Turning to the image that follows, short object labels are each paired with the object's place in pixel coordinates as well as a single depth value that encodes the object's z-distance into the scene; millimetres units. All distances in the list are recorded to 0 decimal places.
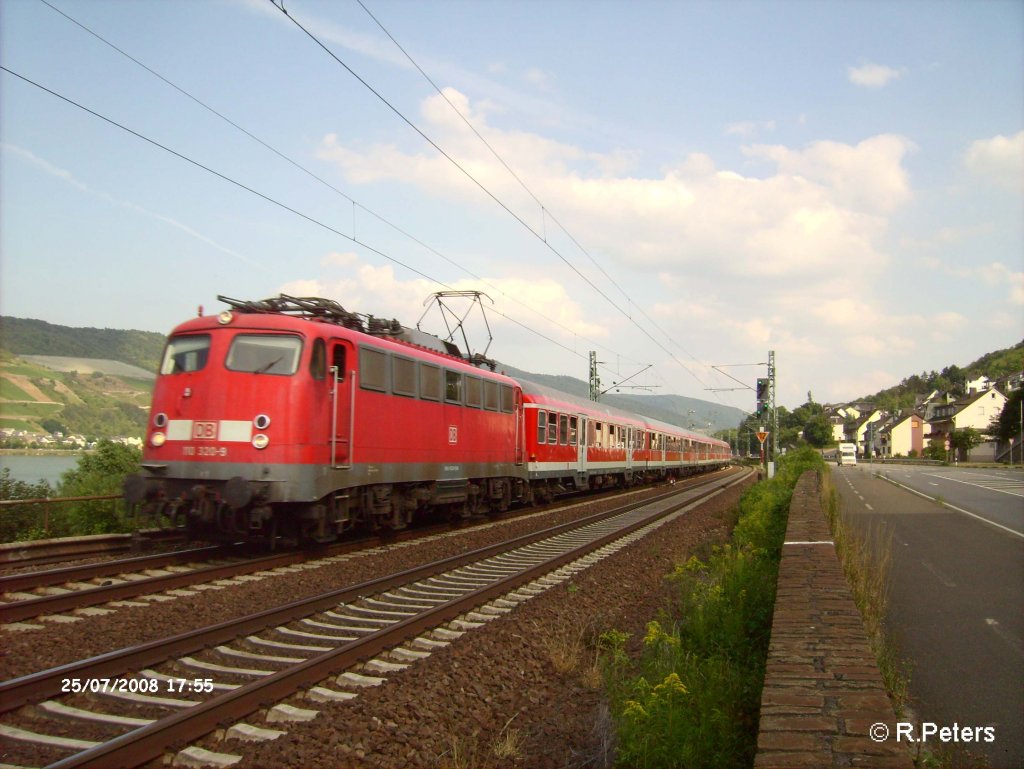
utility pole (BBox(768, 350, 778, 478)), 39088
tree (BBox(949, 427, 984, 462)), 81000
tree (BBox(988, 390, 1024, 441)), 70550
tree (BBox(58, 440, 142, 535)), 12766
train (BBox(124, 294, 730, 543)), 10203
